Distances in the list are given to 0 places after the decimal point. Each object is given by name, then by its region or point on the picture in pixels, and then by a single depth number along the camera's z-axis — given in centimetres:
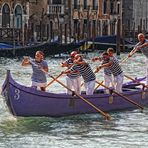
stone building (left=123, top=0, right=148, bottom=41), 6151
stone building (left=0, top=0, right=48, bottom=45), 4531
